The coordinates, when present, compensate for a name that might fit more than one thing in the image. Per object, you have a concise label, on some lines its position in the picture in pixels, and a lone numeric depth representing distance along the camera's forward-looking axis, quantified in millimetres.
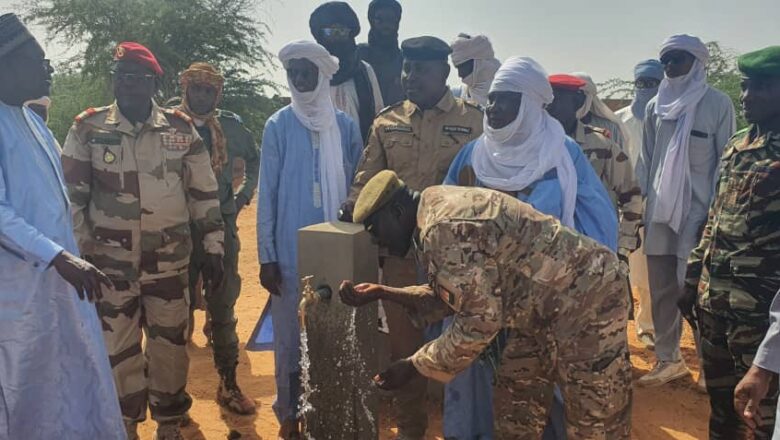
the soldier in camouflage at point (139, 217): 3338
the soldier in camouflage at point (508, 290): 2209
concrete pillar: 2629
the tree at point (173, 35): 15961
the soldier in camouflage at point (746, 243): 2805
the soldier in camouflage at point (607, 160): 4211
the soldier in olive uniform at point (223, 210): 4402
